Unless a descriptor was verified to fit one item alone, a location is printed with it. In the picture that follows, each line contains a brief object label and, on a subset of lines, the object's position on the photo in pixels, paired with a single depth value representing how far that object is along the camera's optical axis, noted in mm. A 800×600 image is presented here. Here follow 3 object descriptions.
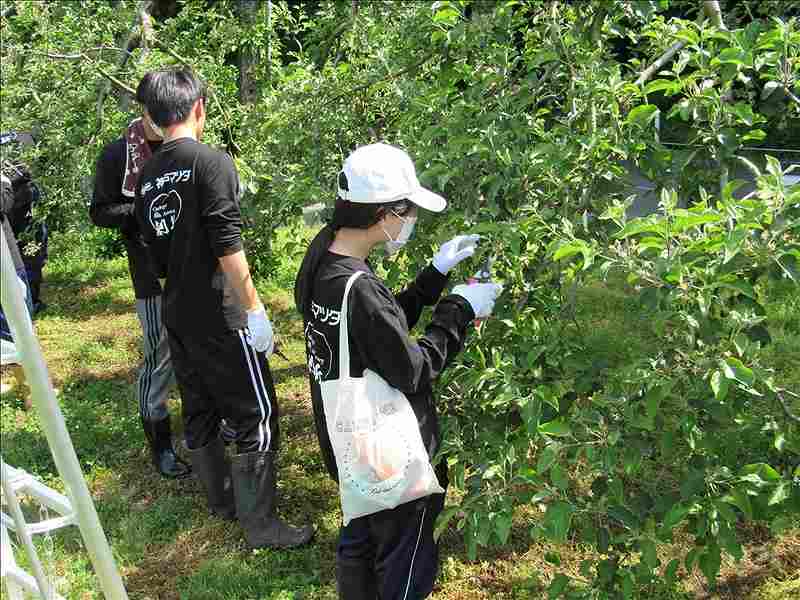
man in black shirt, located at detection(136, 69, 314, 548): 3434
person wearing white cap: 2514
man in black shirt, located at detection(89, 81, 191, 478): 4164
